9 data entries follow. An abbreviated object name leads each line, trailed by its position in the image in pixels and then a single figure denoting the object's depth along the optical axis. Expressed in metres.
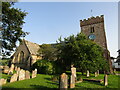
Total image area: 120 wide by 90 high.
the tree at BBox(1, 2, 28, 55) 14.23
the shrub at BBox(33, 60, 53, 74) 19.64
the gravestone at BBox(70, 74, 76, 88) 8.82
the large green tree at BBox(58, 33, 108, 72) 15.19
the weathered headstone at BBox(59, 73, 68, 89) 7.66
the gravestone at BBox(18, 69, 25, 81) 11.70
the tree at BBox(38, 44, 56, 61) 26.12
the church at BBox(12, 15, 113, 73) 27.48
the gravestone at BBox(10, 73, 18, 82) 10.71
